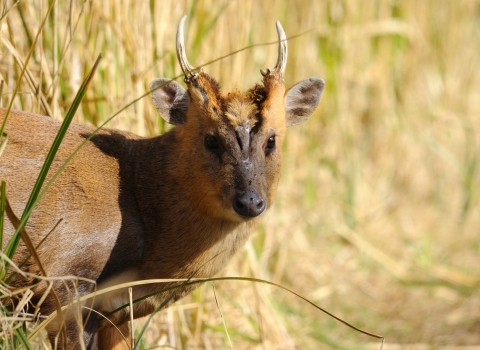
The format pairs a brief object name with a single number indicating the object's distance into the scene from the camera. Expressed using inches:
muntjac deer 306.2
